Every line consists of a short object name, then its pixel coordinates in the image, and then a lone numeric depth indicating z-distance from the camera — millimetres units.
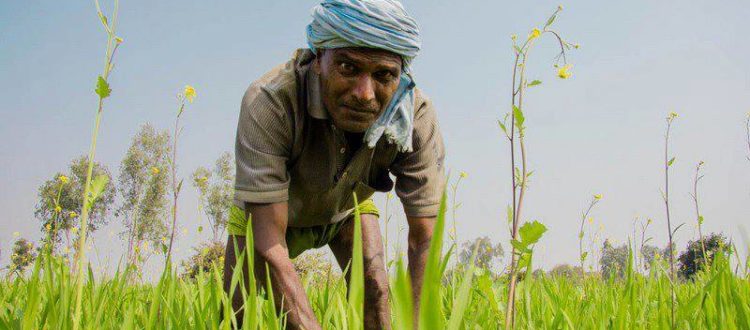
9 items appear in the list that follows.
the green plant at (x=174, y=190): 1320
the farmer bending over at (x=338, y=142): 2275
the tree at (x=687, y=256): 29622
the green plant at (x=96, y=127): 923
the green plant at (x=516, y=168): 1207
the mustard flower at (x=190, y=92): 1679
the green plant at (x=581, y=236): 2551
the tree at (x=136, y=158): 43625
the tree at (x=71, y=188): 41353
